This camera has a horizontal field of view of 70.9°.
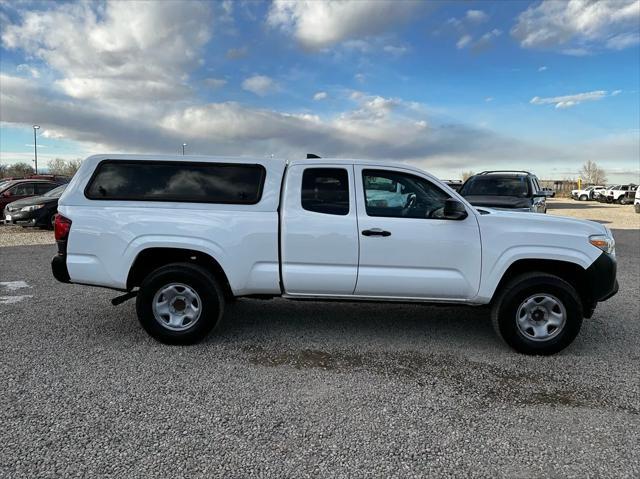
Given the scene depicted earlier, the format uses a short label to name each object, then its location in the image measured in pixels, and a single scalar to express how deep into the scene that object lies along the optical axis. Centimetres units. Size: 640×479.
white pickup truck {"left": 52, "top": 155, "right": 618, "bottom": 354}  430
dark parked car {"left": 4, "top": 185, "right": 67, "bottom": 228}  1385
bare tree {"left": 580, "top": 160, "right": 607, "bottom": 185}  7706
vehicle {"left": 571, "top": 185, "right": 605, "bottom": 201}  4381
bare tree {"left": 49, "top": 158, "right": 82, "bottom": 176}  6876
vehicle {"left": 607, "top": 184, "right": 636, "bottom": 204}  3788
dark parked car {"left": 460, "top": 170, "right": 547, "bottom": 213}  946
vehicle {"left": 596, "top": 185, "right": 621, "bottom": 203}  3993
